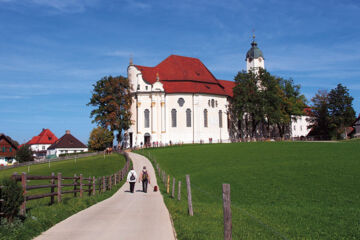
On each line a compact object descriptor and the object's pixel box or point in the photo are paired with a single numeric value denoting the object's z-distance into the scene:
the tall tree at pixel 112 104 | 64.19
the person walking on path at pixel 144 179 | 22.36
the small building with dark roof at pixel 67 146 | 90.62
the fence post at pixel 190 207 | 12.47
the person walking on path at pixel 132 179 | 22.09
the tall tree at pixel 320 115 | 87.88
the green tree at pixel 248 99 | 72.62
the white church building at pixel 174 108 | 68.19
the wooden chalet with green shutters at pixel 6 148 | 73.50
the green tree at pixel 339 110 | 85.25
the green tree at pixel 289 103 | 78.90
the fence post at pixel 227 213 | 7.16
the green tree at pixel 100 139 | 65.81
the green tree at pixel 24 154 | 67.00
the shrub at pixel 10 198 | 8.84
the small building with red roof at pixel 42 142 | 106.44
